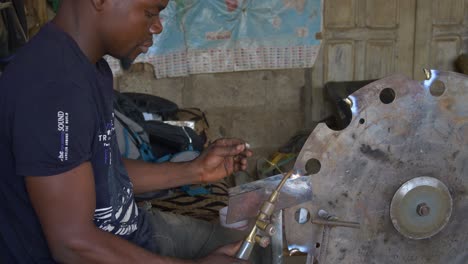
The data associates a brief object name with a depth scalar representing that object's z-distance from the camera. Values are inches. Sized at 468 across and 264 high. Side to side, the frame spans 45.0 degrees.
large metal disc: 60.0
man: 52.0
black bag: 146.1
